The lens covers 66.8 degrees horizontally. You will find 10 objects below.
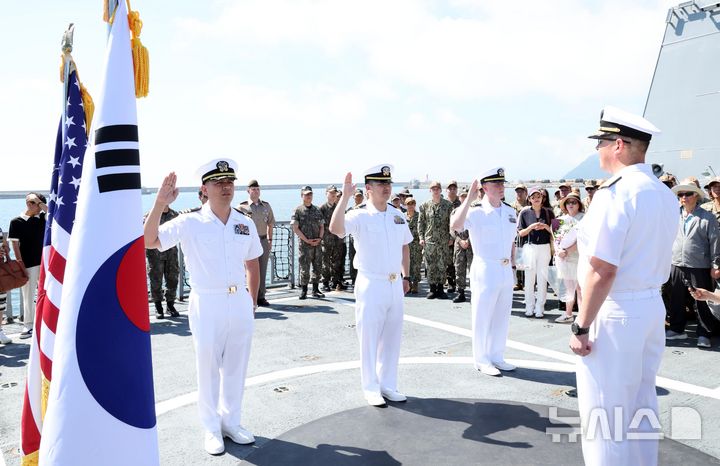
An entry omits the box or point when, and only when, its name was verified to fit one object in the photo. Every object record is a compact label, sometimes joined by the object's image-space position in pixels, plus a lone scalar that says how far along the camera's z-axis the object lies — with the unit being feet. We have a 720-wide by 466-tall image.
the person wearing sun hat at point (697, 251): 20.10
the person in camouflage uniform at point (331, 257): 32.68
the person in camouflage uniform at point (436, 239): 30.91
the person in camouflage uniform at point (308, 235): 31.01
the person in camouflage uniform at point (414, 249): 32.86
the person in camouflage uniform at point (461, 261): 29.94
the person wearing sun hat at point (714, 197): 20.62
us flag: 8.20
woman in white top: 24.41
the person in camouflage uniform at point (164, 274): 26.07
